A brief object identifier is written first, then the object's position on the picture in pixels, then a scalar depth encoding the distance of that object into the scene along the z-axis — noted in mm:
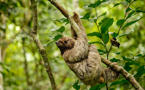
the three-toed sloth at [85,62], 6789
